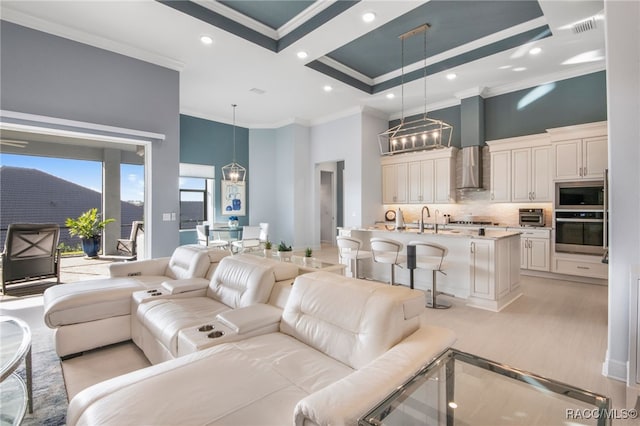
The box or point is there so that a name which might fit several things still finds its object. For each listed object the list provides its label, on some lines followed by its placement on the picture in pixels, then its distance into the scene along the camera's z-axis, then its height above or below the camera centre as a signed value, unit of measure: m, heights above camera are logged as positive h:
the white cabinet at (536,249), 5.38 -0.70
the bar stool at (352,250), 4.62 -0.63
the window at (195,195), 7.73 +0.46
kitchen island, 3.89 -0.77
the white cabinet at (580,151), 4.86 +1.01
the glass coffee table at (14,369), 1.70 -0.92
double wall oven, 4.86 -0.10
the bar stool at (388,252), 4.20 -0.61
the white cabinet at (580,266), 4.85 -0.92
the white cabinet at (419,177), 6.73 +0.82
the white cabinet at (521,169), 5.57 +0.82
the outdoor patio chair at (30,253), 4.40 -0.63
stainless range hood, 6.27 +0.91
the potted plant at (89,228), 5.35 -0.30
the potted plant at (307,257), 3.19 -0.51
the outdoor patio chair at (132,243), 5.15 -0.60
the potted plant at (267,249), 3.53 -0.48
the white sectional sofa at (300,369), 1.20 -0.82
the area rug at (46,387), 1.95 -1.33
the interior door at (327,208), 10.38 +0.13
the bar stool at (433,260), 3.89 -0.67
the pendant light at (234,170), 8.12 +1.16
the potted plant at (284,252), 3.37 -0.47
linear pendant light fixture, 4.39 +1.17
